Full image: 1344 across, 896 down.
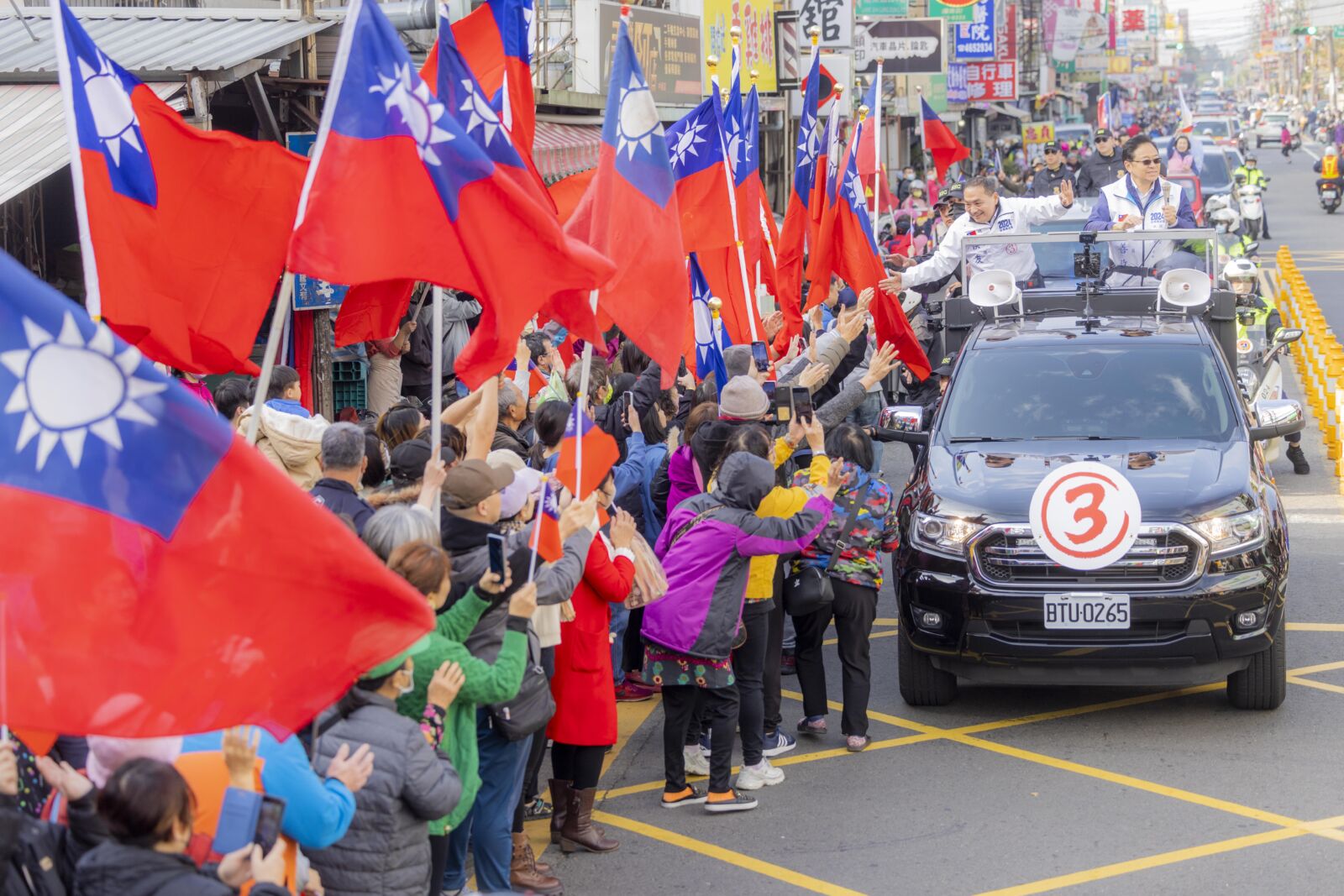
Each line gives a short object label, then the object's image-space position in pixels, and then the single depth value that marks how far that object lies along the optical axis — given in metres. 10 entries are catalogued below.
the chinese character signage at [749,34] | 22.80
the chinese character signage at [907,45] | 29.30
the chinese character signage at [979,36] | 37.16
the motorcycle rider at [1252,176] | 35.12
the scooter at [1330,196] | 45.44
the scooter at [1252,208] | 33.06
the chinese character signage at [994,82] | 42.56
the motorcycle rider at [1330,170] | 44.53
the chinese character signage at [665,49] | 18.38
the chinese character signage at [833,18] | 25.45
